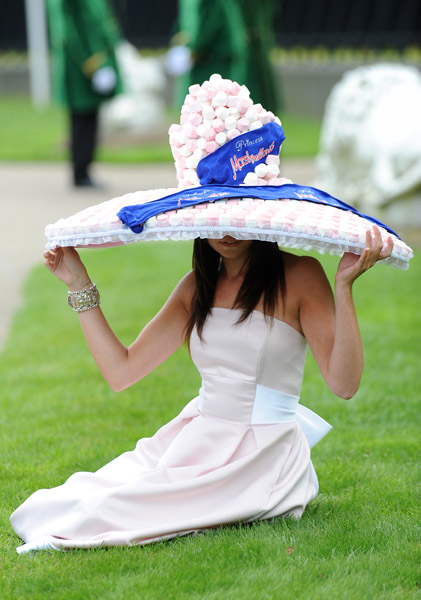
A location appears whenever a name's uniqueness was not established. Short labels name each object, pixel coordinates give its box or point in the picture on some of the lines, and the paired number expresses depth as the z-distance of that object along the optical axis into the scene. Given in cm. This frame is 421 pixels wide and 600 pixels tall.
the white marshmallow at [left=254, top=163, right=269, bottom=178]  569
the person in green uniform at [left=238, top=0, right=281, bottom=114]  2039
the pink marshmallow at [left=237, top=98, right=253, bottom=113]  570
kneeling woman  580
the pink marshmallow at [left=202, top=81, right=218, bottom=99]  574
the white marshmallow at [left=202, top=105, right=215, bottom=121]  569
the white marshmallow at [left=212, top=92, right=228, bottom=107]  567
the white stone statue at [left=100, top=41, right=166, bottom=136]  3241
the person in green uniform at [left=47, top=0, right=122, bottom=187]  2047
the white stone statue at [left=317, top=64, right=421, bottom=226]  1714
